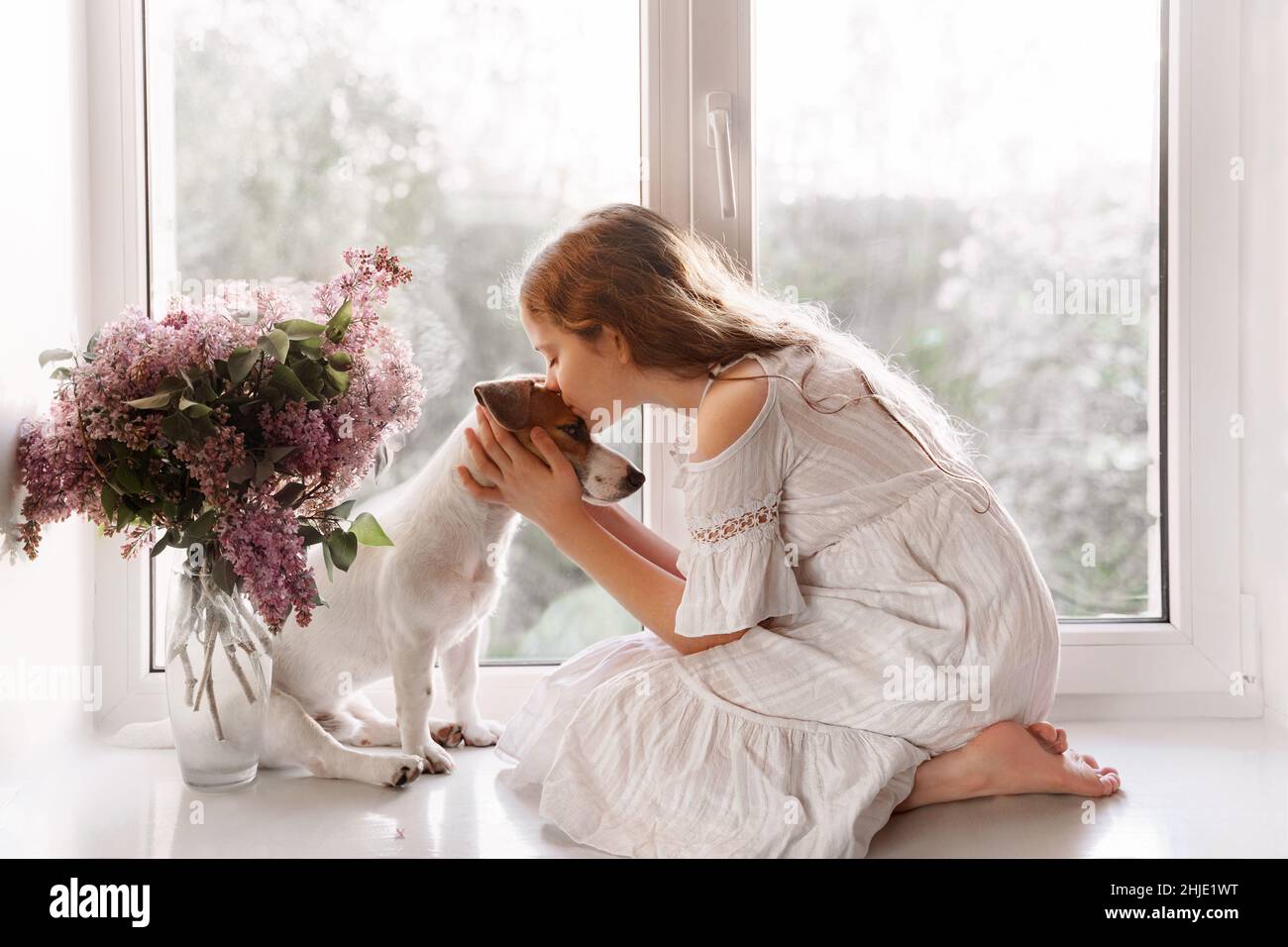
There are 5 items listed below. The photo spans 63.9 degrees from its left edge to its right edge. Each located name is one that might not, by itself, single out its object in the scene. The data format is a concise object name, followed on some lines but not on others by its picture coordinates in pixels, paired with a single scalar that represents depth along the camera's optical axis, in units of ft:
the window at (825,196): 5.69
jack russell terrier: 4.80
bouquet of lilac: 4.16
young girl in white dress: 4.16
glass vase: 4.58
